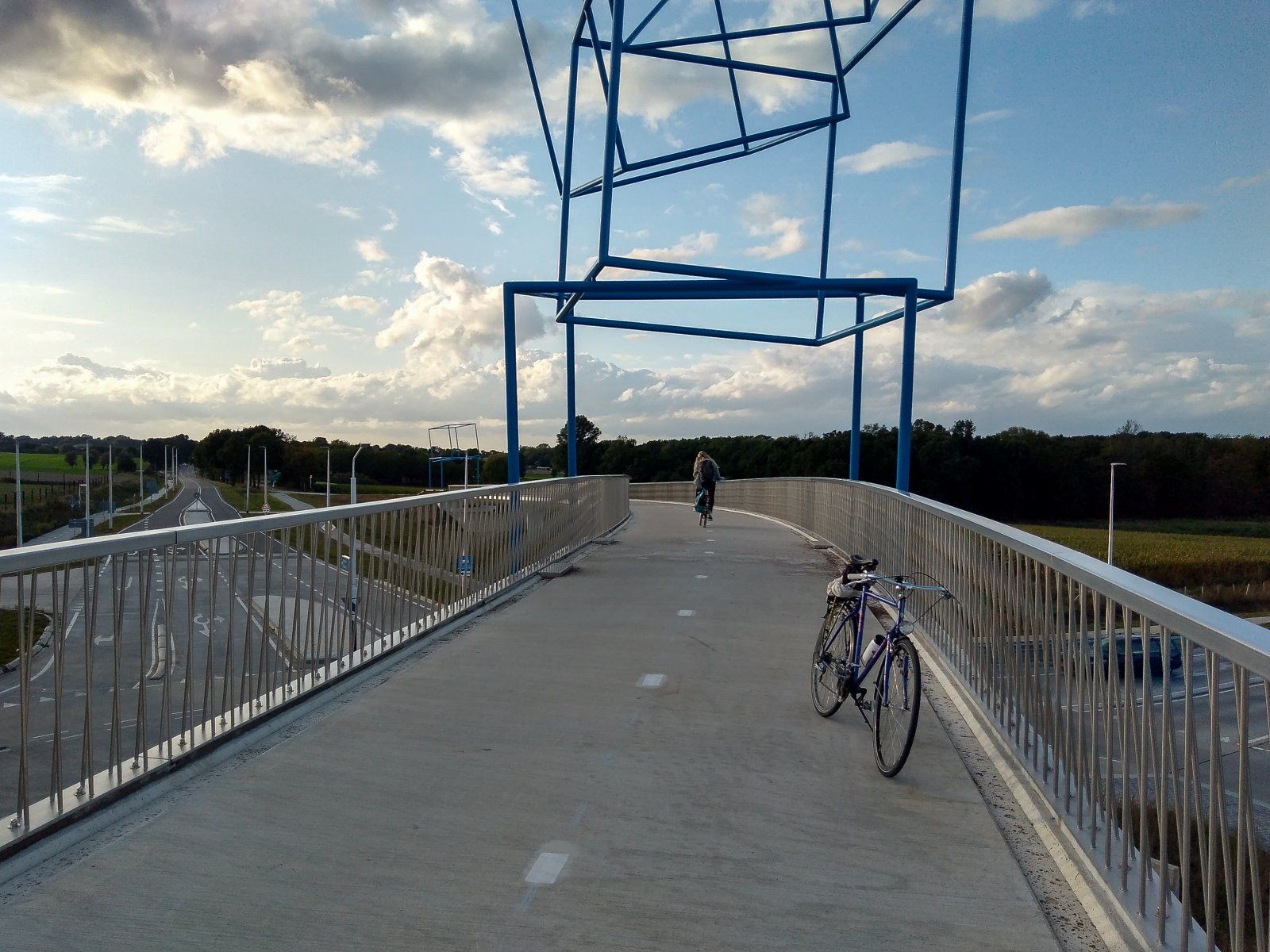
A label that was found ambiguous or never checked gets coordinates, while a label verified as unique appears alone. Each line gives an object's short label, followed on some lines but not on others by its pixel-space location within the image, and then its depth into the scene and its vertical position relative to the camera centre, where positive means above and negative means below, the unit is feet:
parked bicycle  15.87 -3.46
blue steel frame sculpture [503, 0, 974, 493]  48.62 +9.15
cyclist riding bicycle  71.15 -1.06
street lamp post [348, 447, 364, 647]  22.82 -2.55
